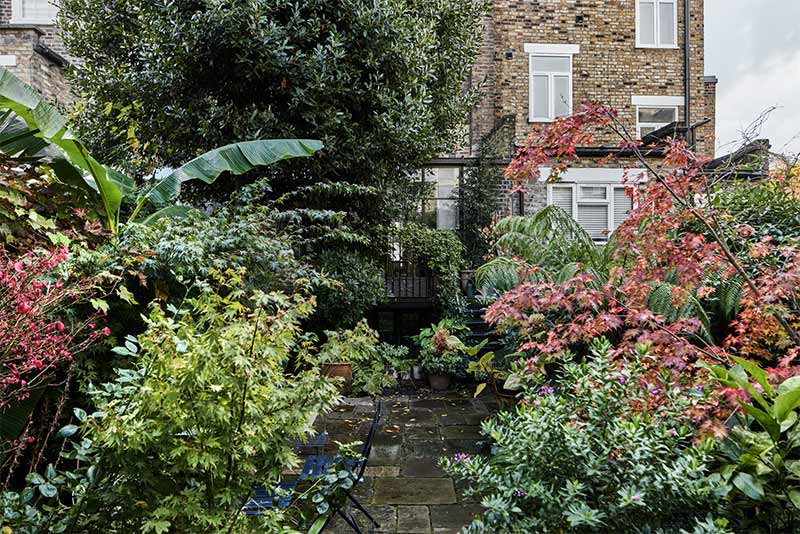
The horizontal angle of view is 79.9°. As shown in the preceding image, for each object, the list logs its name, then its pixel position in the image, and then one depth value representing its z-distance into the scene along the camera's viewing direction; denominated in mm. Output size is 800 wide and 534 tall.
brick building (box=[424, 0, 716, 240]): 11945
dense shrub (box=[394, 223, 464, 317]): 8062
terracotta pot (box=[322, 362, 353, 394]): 6508
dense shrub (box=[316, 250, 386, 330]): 6434
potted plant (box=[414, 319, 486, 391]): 7027
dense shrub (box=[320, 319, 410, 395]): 6202
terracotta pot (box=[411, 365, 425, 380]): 7562
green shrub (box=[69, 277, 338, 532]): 1768
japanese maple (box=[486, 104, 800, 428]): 2605
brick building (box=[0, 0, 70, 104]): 9172
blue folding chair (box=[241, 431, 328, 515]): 2398
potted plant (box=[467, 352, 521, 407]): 4934
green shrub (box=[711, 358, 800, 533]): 2055
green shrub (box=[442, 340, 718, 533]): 1804
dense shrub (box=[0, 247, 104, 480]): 1977
